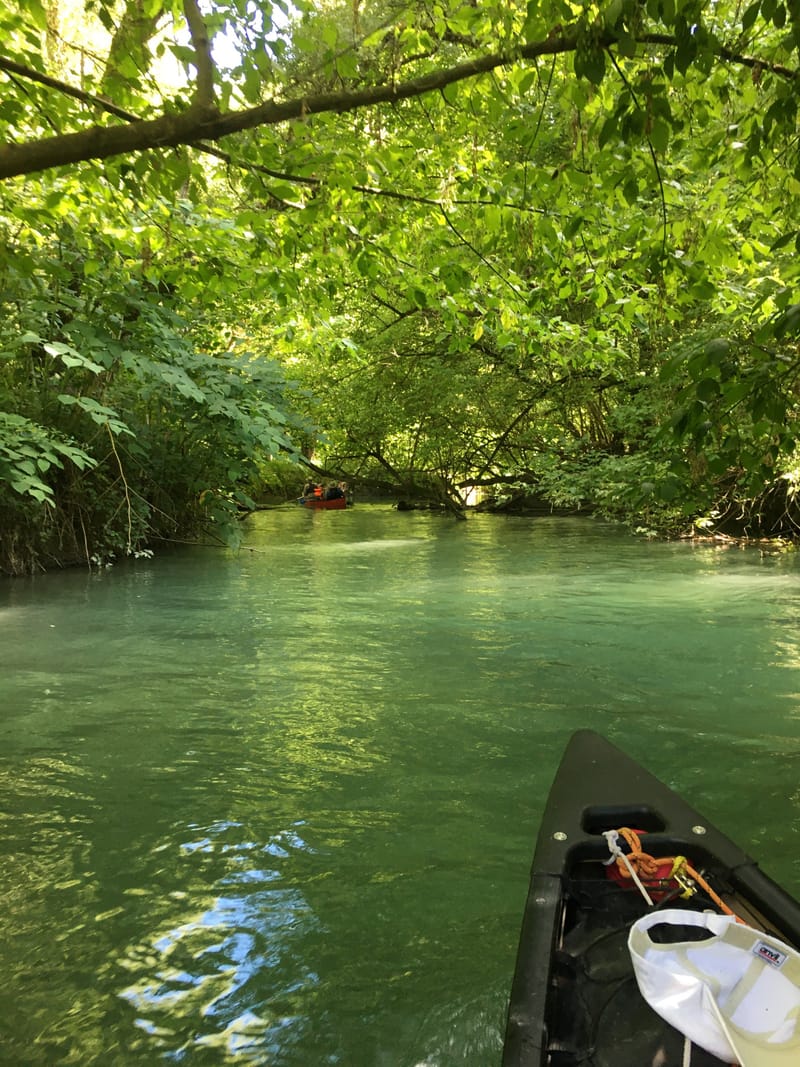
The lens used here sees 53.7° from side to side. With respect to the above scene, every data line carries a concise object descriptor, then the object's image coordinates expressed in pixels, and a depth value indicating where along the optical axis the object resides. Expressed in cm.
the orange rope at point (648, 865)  228
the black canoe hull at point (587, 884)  174
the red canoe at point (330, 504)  2628
